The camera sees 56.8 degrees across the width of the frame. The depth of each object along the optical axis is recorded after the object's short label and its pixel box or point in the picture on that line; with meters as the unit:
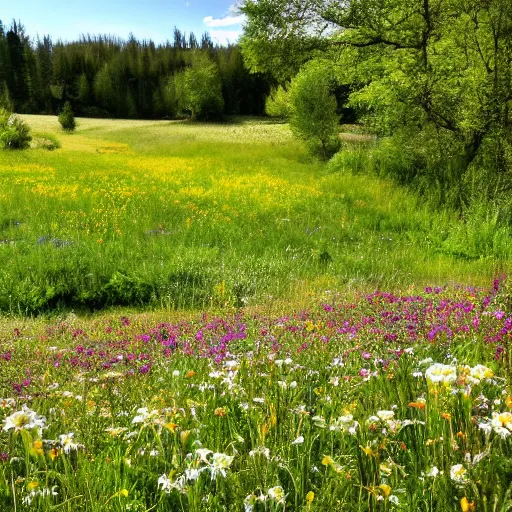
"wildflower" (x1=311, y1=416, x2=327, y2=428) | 2.08
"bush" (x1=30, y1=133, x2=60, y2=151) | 35.90
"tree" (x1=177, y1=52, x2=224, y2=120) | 68.12
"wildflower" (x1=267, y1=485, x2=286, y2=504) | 1.80
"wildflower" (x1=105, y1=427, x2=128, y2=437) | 2.22
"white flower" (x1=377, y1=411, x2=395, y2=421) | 2.08
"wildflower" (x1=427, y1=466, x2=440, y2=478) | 1.91
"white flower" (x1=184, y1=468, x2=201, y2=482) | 1.86
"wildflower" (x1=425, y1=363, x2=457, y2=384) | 2.09
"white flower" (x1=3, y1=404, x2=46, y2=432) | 1.97
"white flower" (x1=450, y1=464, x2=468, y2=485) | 1.83
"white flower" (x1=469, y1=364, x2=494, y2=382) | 2.06
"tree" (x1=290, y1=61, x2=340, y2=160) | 29.64
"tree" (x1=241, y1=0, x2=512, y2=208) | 13.09
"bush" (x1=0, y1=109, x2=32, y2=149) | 32.22
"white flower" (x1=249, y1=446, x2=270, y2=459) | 2.07
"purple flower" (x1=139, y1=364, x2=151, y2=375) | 3.70
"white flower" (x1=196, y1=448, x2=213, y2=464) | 1.90
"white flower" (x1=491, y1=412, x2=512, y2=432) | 1.88
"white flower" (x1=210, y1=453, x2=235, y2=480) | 1.89
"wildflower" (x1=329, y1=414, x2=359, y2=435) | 2.13
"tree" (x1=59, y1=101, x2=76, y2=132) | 57.34
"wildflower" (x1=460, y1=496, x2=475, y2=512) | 1.52
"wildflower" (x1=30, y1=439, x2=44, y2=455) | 1.89
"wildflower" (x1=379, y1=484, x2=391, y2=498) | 1.74
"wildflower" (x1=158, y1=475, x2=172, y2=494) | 1.89
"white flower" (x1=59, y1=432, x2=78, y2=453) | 2.07
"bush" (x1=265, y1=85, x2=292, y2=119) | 46.86
